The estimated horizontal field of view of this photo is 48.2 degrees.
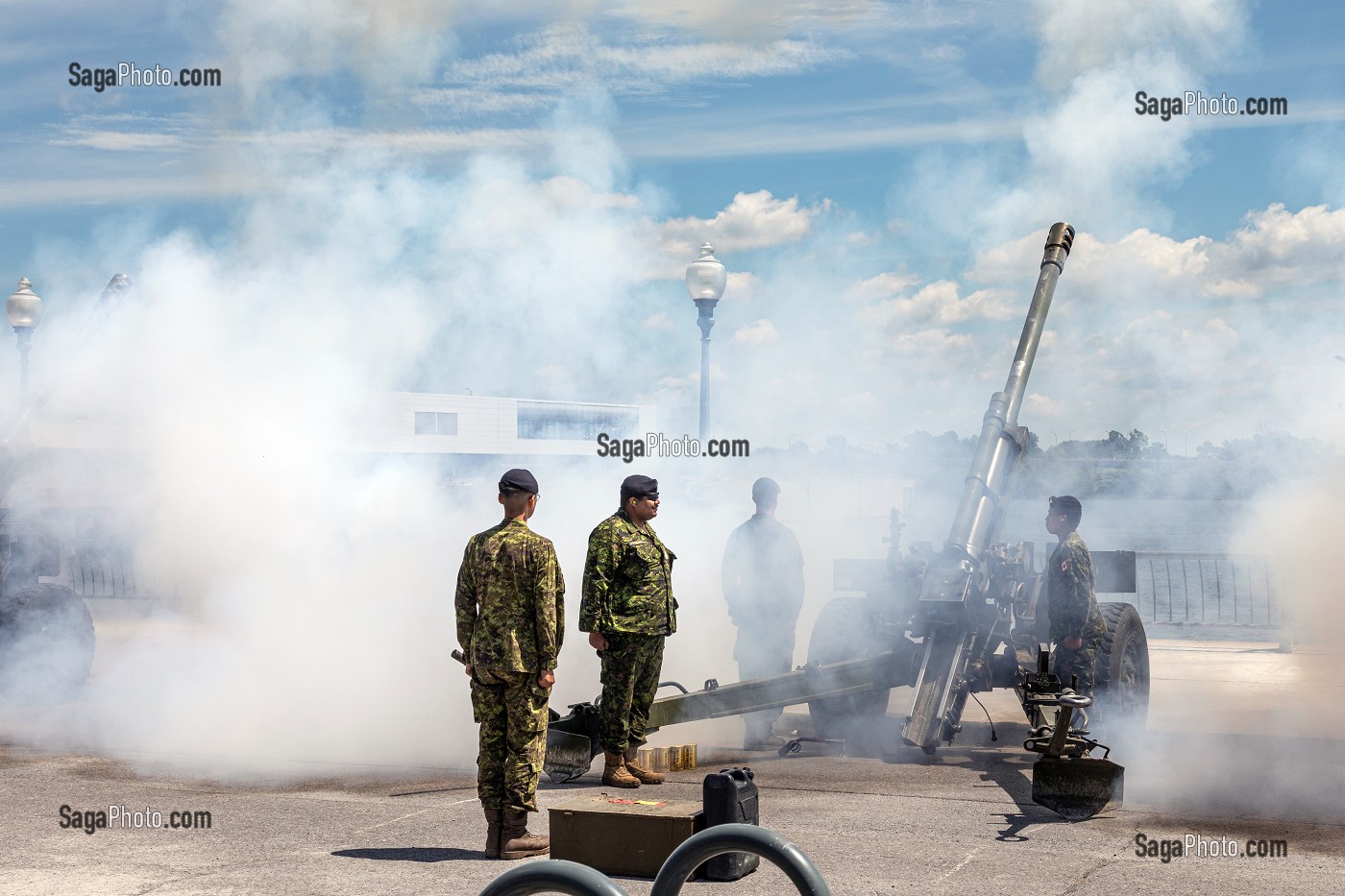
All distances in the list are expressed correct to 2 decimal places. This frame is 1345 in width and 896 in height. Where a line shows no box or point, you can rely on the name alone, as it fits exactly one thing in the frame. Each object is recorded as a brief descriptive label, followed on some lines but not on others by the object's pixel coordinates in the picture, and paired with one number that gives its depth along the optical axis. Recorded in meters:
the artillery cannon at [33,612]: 12.41
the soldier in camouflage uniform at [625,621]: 8.45
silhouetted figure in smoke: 10.73
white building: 33.56
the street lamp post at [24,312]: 14.91
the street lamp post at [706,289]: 13.06
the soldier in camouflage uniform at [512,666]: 6.86
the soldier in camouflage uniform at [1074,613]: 9.55
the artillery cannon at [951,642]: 9.18
